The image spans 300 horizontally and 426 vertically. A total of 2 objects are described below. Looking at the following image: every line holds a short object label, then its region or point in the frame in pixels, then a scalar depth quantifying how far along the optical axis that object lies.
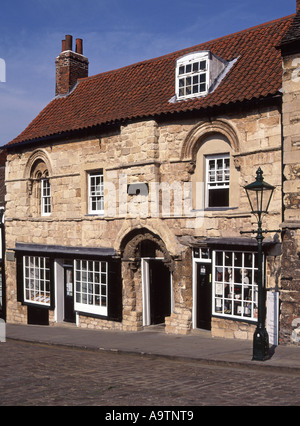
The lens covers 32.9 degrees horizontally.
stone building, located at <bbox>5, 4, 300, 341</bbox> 12.69
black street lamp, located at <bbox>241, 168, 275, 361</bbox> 10.43
